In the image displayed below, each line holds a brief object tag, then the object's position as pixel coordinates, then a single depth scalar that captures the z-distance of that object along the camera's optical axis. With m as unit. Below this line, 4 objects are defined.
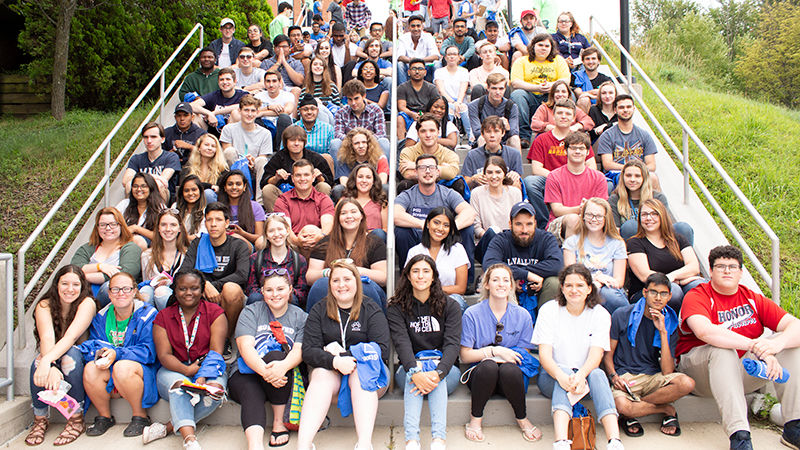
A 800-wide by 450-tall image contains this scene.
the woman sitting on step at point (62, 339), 4.48
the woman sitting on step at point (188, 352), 4.38
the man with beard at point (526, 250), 5.21
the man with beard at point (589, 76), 8.82
